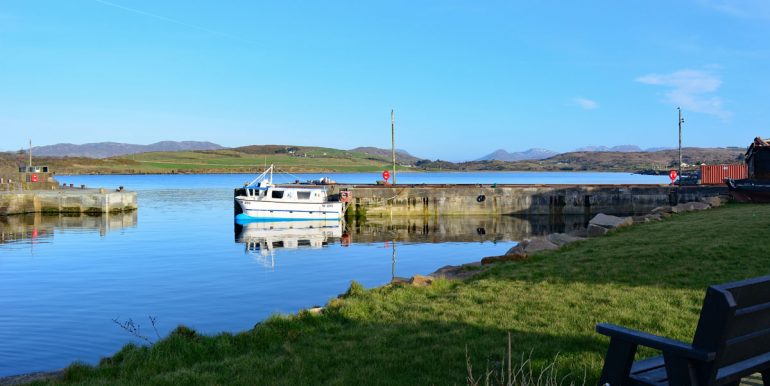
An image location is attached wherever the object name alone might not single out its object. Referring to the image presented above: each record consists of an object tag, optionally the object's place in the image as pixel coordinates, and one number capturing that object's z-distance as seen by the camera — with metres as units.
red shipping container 59.31
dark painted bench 4.52
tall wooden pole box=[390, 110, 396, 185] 66.81
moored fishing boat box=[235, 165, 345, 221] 53.09
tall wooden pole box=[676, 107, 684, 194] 63.42
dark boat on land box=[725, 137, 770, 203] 33.97
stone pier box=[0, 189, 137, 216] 60.19
